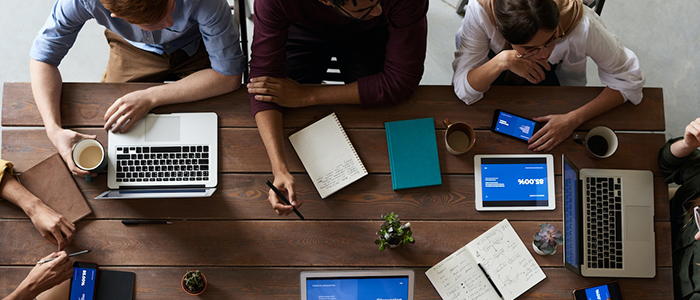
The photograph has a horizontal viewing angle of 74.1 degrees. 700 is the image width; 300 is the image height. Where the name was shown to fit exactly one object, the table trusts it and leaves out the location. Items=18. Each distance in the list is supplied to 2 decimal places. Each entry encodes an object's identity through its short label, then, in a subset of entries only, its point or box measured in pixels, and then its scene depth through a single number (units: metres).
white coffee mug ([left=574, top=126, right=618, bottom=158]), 1.63
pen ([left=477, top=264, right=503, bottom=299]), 1.58
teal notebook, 1.63
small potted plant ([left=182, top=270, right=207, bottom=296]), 1.51
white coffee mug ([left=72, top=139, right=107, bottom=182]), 1.54
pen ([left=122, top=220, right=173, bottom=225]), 1.57
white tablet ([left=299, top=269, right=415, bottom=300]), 1.57
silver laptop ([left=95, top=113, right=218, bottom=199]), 1.59
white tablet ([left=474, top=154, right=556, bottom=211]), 1.63
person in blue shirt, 1.50
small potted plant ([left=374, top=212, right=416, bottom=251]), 1.51
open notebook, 1.58
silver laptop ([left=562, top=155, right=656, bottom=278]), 1.61
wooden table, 1.57
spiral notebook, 1.62
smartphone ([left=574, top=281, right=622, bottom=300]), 1.58
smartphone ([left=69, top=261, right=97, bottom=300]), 1.55
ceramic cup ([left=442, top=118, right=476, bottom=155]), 1.62
